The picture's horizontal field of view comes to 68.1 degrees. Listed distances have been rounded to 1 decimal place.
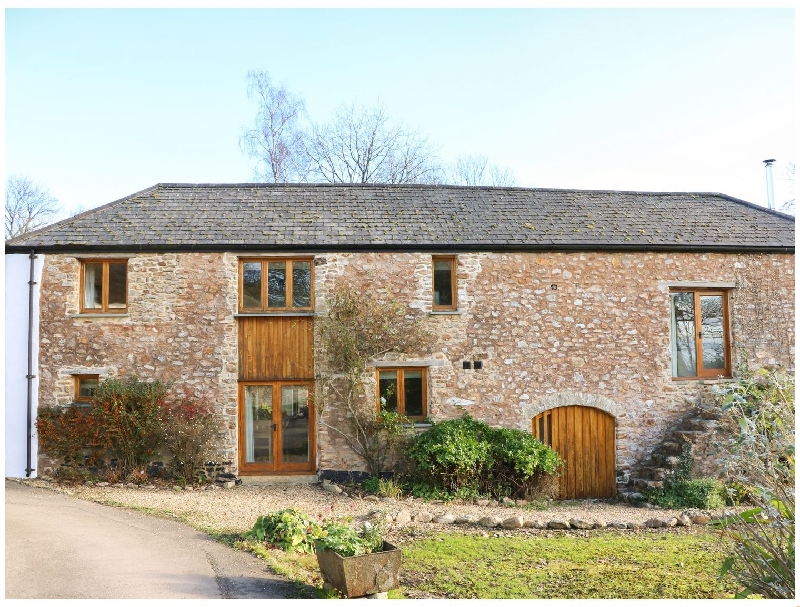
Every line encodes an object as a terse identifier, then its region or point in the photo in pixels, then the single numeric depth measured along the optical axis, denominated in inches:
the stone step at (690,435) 410.6
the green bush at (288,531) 268.2
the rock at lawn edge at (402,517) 331.2
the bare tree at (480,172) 976.9
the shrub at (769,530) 177.9
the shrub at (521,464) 397.1
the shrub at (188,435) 408.2
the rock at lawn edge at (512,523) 328.8
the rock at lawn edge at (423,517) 337.4
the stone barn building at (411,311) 421.1
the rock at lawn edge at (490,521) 330.3
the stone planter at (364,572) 205.2
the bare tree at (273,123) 749.3
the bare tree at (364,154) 820.6
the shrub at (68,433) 403.9
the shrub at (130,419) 402.6
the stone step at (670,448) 422.0
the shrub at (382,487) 390.3
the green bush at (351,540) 211.5
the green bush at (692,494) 383.6
